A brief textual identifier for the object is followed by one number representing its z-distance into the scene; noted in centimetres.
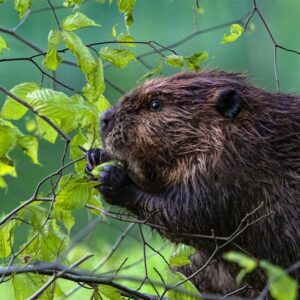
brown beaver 648
